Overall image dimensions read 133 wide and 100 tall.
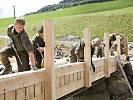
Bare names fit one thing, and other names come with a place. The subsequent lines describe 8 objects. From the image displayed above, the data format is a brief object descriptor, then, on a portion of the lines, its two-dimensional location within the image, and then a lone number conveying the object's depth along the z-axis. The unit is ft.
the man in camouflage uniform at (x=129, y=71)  40.28
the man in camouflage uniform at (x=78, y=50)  27.35
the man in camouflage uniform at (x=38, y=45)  22.82
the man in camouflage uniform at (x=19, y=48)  18.35
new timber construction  15.09
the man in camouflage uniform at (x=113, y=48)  42.05
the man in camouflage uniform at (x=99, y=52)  38.69
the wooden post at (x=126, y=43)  48.47
